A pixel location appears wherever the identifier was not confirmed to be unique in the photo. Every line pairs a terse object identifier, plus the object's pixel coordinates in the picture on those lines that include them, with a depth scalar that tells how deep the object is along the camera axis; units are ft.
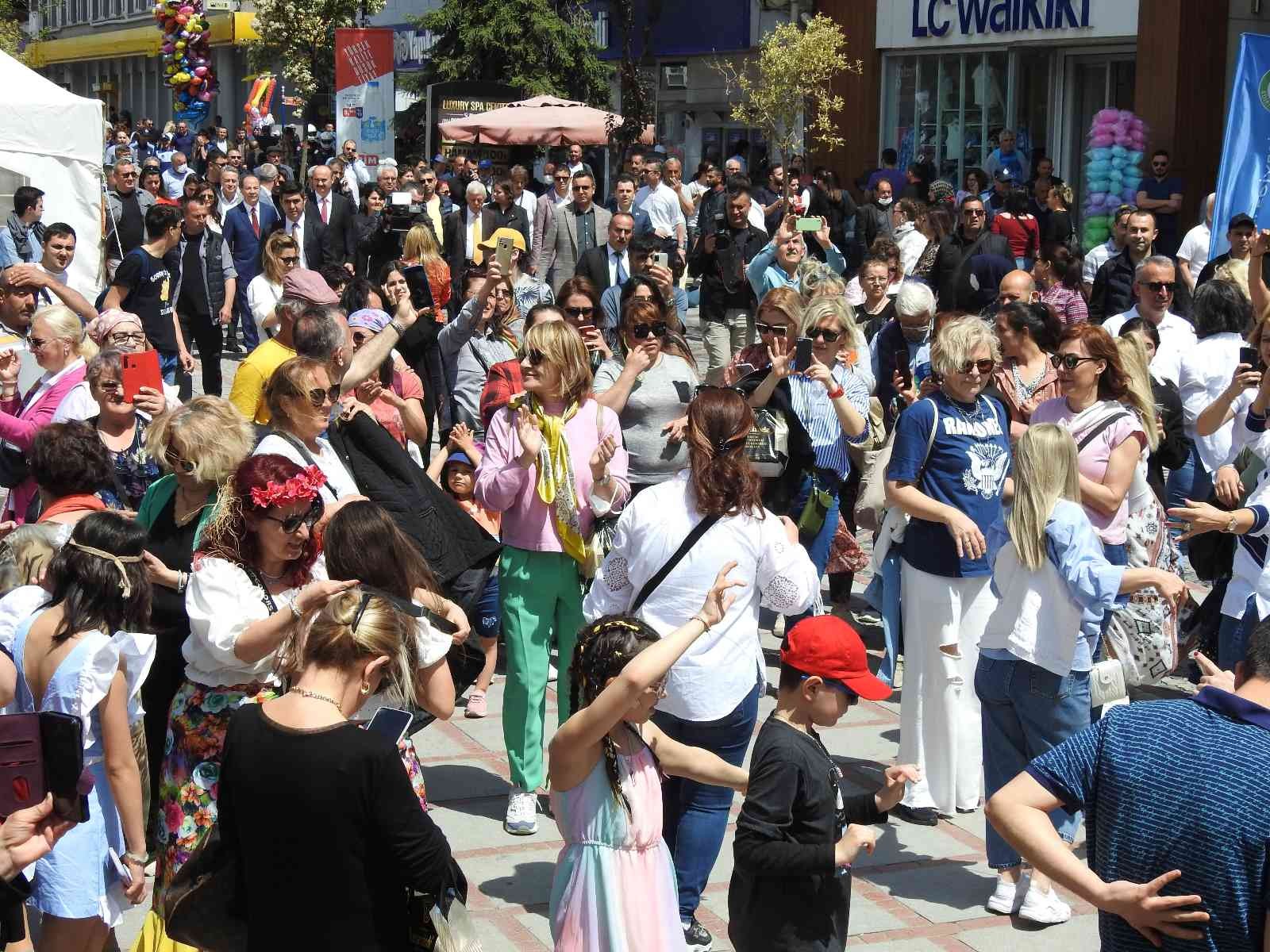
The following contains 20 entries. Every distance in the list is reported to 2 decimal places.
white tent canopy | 42.52
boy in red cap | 13.33
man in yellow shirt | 22.45
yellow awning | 168.45
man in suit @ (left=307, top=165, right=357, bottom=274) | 53.01
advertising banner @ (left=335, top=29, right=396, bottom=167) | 94.38
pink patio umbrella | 90.68
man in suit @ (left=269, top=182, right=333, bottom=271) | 51.39
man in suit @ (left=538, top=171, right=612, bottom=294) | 51.55
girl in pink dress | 13.35
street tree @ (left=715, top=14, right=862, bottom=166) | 78.74
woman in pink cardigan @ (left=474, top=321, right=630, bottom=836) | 20.70
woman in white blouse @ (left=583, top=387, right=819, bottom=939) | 16.88
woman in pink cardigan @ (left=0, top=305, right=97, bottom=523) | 22.77
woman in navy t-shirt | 20.77
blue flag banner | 43.47
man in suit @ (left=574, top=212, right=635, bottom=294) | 41.68
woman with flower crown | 14.48
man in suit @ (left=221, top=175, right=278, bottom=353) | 50.03
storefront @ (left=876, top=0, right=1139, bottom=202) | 79.51
